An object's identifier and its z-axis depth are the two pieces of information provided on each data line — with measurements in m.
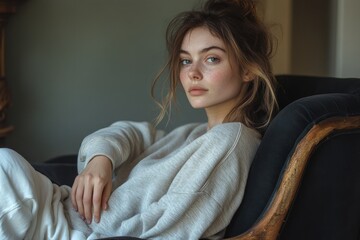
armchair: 1.22
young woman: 1.27
